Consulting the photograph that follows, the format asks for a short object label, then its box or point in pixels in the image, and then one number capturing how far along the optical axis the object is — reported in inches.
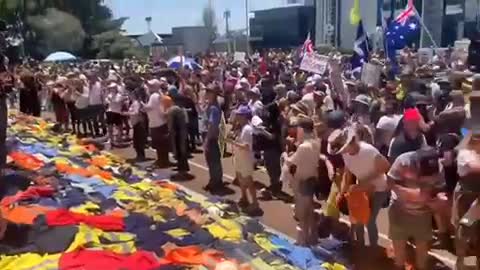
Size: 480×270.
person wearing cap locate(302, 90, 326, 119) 424.3
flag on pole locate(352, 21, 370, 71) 664.4
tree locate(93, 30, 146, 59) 2482.8
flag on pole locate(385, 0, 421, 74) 774.5
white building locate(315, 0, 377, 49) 2687.0
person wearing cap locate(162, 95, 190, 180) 535.2
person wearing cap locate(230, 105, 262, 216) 404.2
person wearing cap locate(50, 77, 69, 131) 762.8
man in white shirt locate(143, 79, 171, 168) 545.3
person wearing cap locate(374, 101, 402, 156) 390.3
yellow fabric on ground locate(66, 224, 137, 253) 209.8
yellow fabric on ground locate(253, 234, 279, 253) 233.0
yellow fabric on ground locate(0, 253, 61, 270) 194.5
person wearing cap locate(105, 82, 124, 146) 671.1
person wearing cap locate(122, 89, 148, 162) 598.9
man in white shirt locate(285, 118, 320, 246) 324.5
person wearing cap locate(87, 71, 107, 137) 713.0
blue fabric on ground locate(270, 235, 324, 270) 227.8
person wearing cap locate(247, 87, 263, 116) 468.3
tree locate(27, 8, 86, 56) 2418.8
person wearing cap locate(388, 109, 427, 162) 321.7
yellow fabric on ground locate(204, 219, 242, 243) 235.4
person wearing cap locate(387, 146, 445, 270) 271.1
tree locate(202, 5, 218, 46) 2812.7
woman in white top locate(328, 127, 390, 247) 299.9
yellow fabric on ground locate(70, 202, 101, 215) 249.9
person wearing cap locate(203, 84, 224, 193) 462.0
